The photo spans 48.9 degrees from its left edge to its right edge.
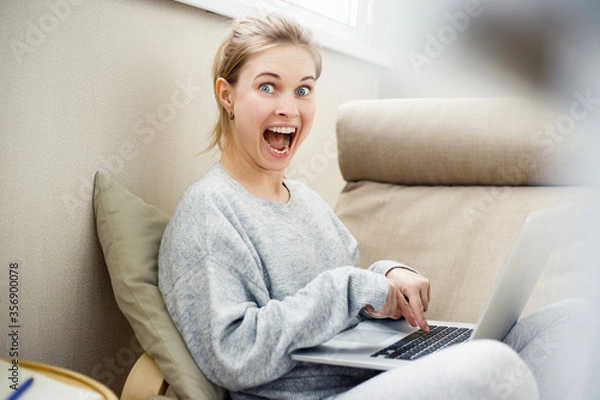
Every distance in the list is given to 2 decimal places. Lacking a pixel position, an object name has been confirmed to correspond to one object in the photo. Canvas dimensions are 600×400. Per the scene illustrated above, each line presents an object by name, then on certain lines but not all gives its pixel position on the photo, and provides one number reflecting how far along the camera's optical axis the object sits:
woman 0.95
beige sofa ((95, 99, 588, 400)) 1.58
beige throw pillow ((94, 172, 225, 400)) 1.08
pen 0.81
